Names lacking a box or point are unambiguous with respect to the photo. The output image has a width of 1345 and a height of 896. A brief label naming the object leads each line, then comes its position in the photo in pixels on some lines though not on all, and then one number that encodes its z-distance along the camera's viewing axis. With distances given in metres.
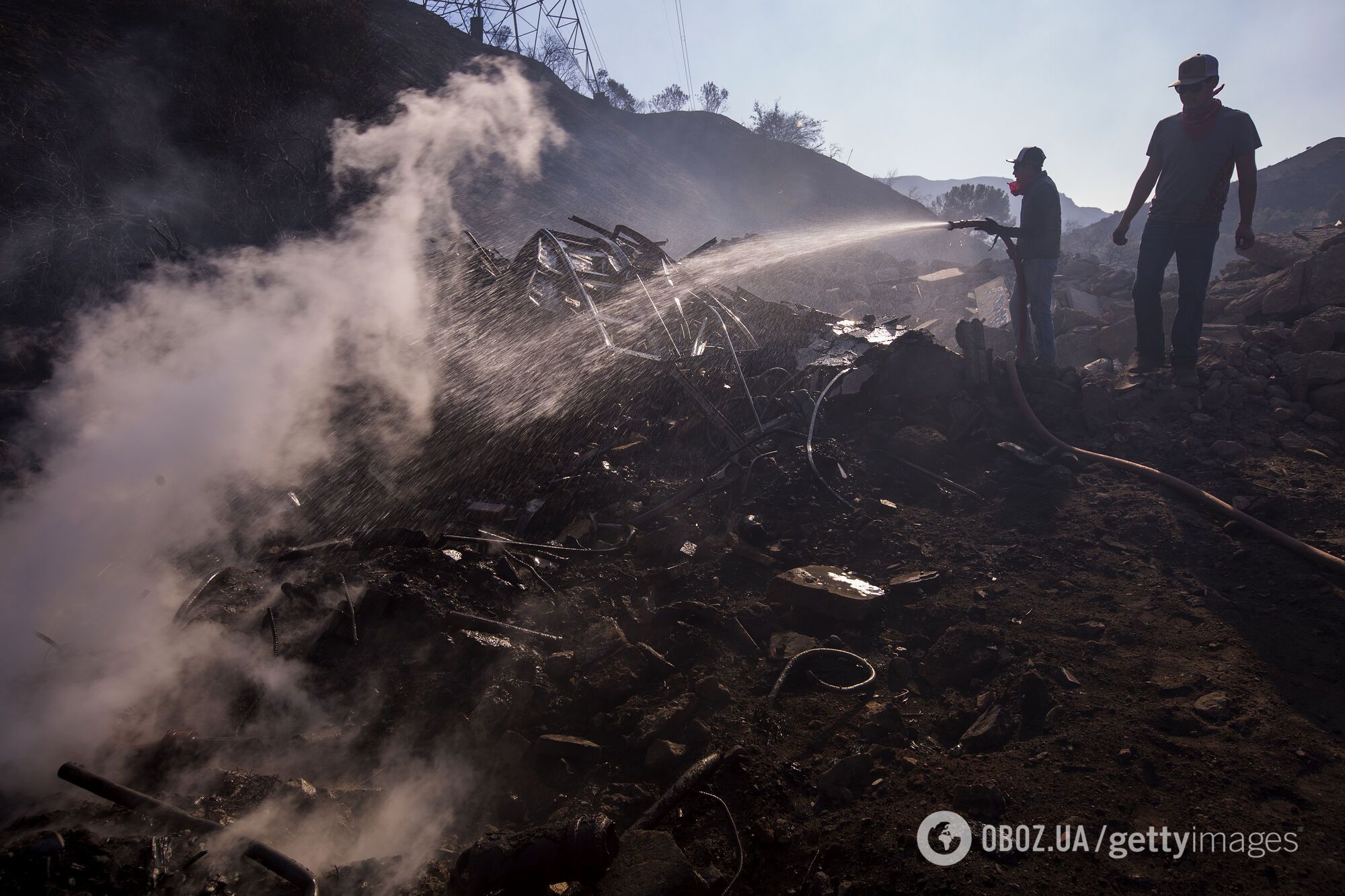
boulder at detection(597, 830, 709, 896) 1.83
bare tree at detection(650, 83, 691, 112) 40.91
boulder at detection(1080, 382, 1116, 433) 5.39
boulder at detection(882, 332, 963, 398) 5.54
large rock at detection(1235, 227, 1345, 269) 7.40
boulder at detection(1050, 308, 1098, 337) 8.91
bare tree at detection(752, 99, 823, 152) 36.03
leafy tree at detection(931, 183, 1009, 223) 34.75
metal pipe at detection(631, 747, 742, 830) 2.16
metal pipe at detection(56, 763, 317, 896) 1.98
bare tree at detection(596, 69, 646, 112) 35.94
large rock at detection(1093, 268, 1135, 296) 10.80
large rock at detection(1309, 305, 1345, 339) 5.17
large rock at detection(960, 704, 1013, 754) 2.40
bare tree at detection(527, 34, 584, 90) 31.06
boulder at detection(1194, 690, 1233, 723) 2.31
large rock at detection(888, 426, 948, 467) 4.92
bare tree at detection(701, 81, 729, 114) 39.06
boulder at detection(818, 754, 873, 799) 2.25
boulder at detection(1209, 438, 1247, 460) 4.47
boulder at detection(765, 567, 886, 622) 3.24
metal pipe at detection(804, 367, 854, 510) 4.48
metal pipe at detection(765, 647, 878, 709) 2.77
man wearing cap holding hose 5.95
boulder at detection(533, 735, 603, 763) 2.46
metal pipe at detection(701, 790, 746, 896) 1.93
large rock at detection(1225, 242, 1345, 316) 5.84
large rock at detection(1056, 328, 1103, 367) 7.90
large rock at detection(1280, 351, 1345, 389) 4.71
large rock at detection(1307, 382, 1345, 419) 4.60
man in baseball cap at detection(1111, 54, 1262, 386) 4.91
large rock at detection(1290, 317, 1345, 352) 5.22
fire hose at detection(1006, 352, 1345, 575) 3.12
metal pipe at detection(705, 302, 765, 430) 5.25
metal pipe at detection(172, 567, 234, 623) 2.90
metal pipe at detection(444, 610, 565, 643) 3.05
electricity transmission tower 24.84
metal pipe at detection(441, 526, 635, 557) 3.74
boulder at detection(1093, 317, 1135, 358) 7.36
